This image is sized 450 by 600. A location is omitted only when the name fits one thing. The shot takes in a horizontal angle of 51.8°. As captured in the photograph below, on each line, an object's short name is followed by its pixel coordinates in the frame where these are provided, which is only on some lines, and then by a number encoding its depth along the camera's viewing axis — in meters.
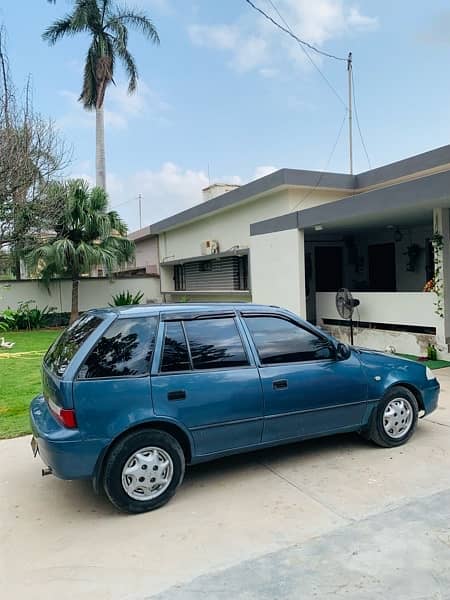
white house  8.96
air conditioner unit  16.75
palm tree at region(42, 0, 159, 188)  22.89
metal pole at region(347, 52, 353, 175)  17.65
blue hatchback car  3.50
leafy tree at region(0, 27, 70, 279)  9.70
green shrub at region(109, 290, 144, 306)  20.05
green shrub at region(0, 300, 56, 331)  18.11
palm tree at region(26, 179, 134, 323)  16.06
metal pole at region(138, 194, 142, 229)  39.09
